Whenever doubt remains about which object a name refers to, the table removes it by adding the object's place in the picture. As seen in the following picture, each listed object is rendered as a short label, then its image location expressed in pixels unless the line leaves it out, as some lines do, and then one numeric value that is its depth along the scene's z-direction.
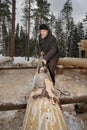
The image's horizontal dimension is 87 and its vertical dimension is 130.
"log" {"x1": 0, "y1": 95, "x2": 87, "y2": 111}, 1.56
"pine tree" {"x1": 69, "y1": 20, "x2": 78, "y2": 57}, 17.94
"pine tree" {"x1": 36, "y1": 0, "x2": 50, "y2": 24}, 17.77
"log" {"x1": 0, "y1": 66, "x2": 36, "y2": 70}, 4.38
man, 2.26
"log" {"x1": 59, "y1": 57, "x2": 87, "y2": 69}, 5.16
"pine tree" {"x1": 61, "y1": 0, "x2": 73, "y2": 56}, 20.99
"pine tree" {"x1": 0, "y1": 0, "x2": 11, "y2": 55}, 15.00
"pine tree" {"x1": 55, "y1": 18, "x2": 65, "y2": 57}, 23.25
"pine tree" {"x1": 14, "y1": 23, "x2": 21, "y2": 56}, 25.99
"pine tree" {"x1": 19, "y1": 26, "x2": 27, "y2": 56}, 25.96
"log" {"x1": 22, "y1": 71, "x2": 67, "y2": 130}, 0.86
